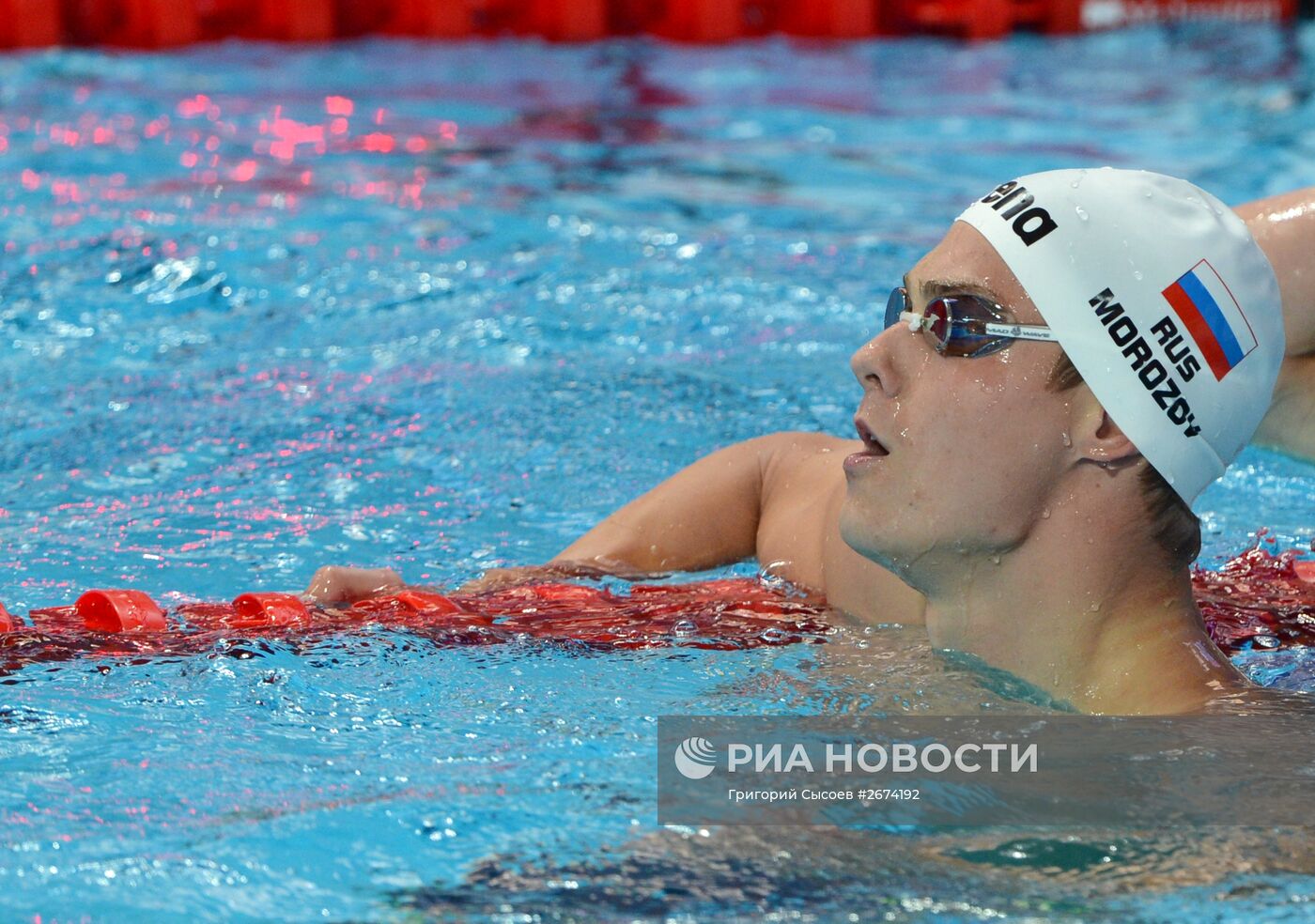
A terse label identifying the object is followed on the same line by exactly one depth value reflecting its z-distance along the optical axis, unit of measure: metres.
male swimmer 4.75
